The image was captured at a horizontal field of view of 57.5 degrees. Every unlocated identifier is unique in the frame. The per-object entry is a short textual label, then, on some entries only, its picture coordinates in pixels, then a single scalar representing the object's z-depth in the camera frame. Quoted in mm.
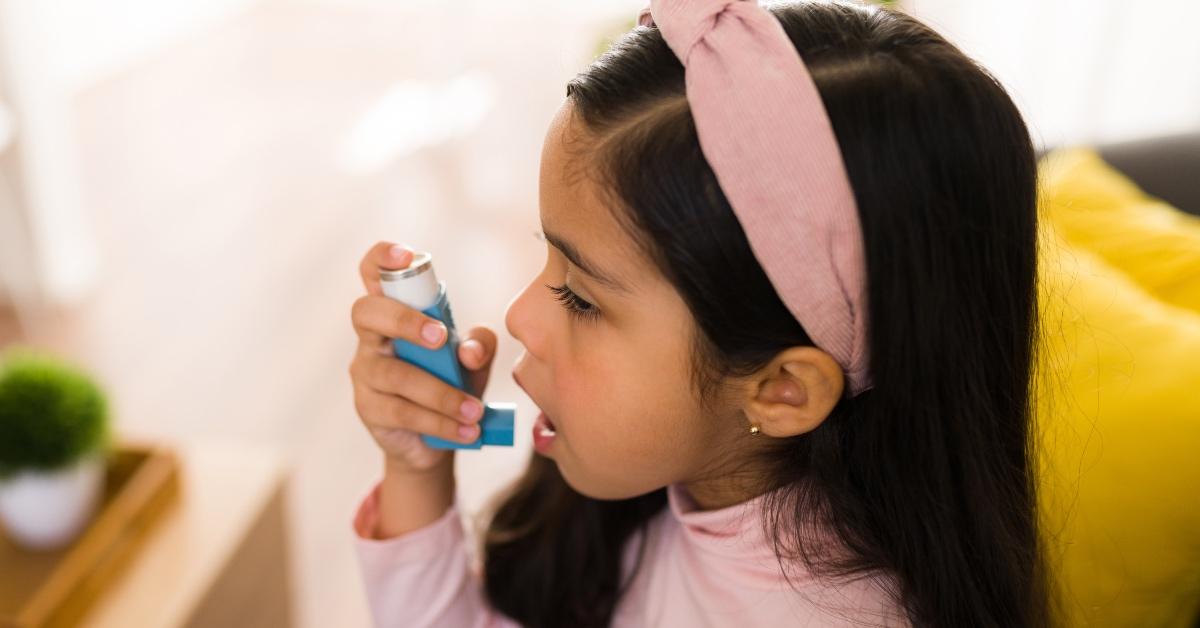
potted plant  1203
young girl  670
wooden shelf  1195
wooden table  1263
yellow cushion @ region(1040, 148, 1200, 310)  1071
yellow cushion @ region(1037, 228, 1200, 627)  885
